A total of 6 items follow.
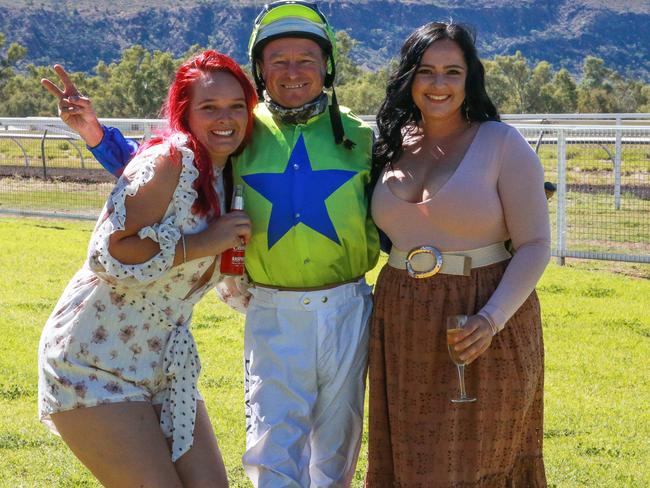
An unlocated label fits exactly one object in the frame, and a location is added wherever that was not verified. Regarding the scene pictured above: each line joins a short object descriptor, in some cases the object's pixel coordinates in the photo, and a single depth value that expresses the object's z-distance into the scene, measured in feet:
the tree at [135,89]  138.41
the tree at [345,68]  176.04
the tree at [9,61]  179.40
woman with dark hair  11.20
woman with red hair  10.53
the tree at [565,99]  151.12
